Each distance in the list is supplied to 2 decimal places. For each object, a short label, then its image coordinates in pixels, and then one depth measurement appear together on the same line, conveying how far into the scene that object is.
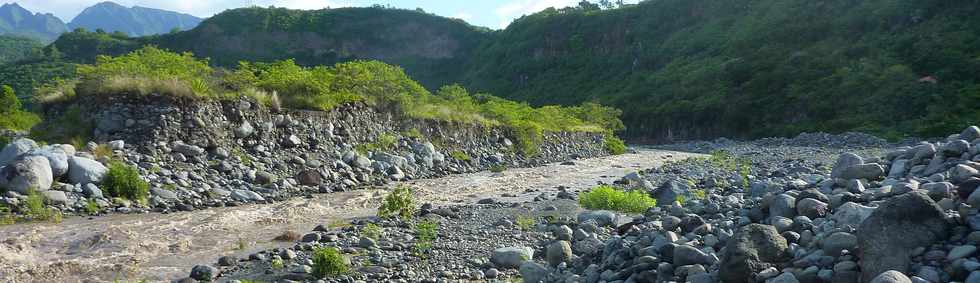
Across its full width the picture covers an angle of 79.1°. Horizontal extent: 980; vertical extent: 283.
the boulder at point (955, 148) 5.88
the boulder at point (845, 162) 7.04
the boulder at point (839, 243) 4.00
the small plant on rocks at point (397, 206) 10.84
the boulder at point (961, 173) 4.71
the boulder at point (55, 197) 10.61
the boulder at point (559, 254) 6.47
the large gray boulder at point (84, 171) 11.52
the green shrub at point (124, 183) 11.65
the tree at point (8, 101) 21.38
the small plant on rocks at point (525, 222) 9.75
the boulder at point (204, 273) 6.93
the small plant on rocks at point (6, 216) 9.89
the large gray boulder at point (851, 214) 4.48
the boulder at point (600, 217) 9.34
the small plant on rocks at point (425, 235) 7.98
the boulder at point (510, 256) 7.09
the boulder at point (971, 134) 6.61
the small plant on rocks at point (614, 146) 37.02
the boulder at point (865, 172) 6.54
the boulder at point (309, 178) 15.28
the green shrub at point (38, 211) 10.16
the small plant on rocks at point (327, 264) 6.72
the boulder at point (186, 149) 13.97
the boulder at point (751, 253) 4.11
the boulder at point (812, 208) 5.07
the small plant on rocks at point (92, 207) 10.86
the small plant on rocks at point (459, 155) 23.00
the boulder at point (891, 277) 3.14
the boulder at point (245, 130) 15.69
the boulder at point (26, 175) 10.62
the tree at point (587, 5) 137.18
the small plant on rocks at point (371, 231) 8.90
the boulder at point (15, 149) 11.78
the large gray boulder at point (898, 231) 3.61
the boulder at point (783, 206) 5.43
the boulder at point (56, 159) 11.23
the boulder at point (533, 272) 5.97
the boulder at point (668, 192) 11.60
